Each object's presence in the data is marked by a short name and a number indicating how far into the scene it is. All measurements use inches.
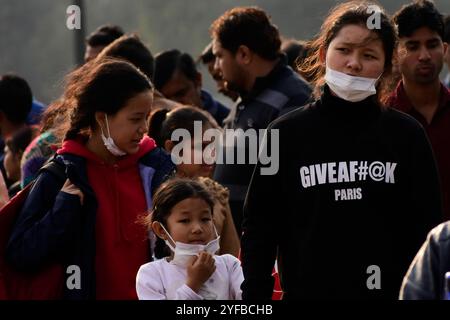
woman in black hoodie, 314.1
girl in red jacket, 358.7
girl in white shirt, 345.5
